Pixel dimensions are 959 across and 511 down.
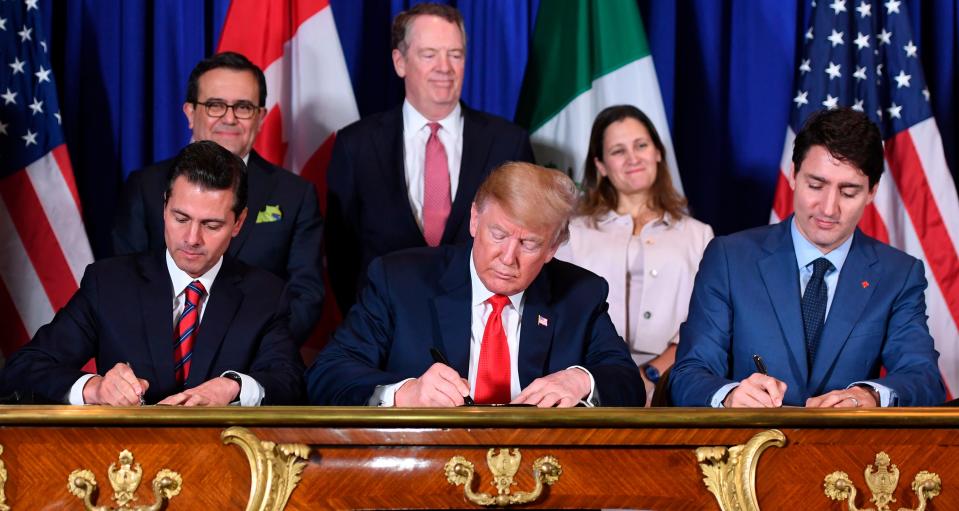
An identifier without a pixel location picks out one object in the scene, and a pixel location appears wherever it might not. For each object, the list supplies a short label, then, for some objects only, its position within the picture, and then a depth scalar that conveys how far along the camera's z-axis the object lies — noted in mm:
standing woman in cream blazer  4371
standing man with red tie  4418
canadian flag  5078
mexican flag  5148
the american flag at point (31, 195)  4746
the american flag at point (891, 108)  5023
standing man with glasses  4020
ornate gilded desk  2379
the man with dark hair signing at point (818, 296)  3174
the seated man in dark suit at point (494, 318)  3014
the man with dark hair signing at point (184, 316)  3072
